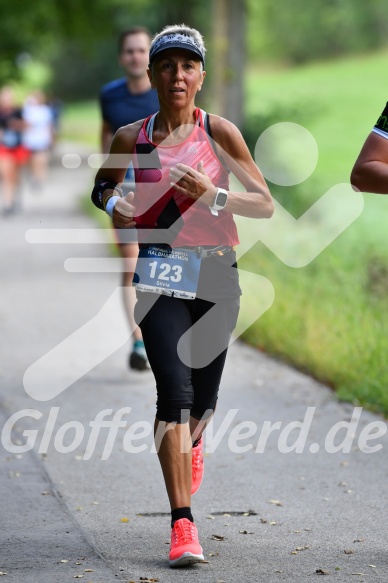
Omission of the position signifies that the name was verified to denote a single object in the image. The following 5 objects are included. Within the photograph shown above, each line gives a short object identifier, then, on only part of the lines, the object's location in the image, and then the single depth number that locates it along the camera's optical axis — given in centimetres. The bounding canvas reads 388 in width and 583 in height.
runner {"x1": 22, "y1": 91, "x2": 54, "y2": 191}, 5669
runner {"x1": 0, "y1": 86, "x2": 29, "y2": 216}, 4253
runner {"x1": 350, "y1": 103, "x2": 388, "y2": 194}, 930
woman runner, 976
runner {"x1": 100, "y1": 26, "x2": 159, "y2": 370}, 1722
